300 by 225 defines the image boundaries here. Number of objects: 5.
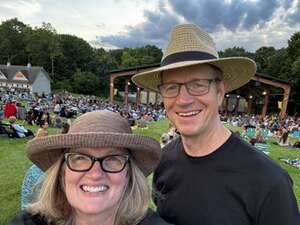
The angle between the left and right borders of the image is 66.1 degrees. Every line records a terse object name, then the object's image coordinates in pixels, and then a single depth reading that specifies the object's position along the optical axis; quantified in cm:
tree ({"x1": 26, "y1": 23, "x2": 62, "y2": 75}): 5394
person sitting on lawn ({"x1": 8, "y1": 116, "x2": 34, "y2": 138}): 919
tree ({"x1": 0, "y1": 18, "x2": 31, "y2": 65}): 5672
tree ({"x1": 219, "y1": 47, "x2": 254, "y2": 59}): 5438
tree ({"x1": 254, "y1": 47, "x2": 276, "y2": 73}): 4725
